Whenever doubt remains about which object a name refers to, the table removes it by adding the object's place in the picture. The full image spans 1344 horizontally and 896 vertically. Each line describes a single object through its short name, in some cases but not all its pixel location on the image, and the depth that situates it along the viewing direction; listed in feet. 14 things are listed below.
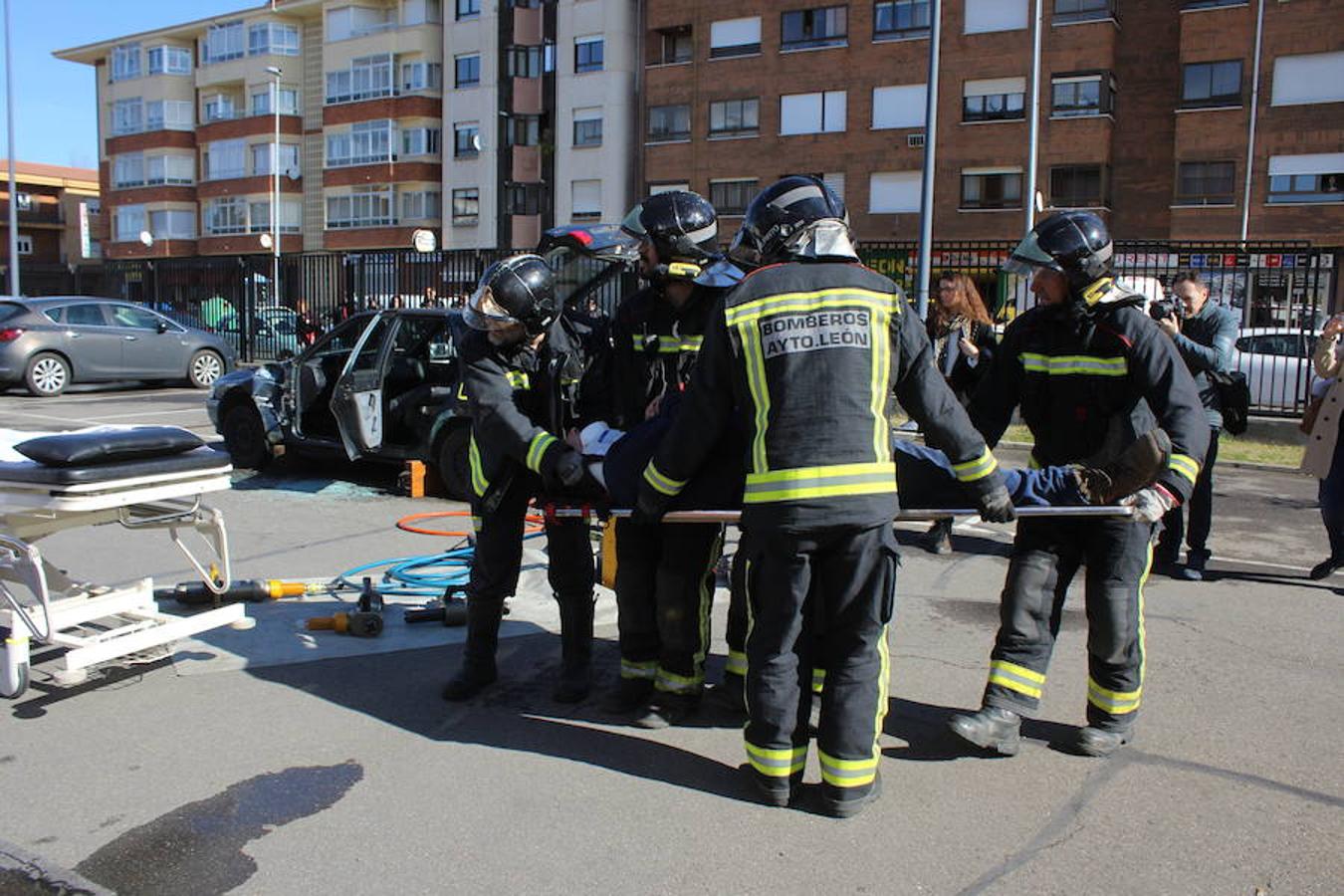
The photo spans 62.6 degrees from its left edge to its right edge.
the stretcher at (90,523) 14.47
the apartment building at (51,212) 237.04
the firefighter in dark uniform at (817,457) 11.46
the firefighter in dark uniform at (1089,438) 13.34
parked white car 48.14
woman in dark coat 22.99
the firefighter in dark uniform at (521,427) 14.44
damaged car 30.17
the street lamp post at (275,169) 162.81
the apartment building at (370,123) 150.51
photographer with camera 22.57
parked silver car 55.47
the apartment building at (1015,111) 110.63
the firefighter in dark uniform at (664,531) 14.55
